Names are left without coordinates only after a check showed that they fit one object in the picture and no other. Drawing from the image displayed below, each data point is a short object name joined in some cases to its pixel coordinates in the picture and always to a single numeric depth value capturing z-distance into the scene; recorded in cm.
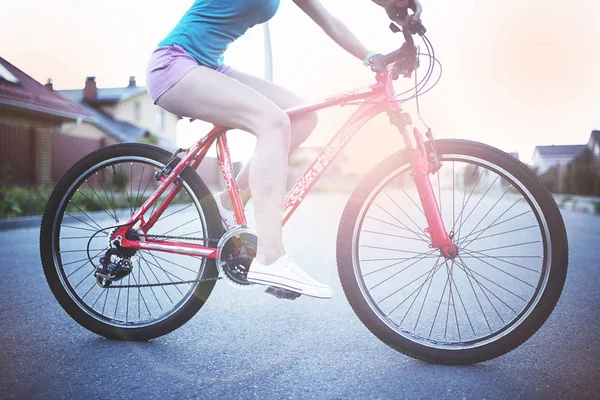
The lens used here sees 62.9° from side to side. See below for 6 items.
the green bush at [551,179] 2606
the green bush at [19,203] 1090
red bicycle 233
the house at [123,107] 3256
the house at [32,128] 1502
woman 236
